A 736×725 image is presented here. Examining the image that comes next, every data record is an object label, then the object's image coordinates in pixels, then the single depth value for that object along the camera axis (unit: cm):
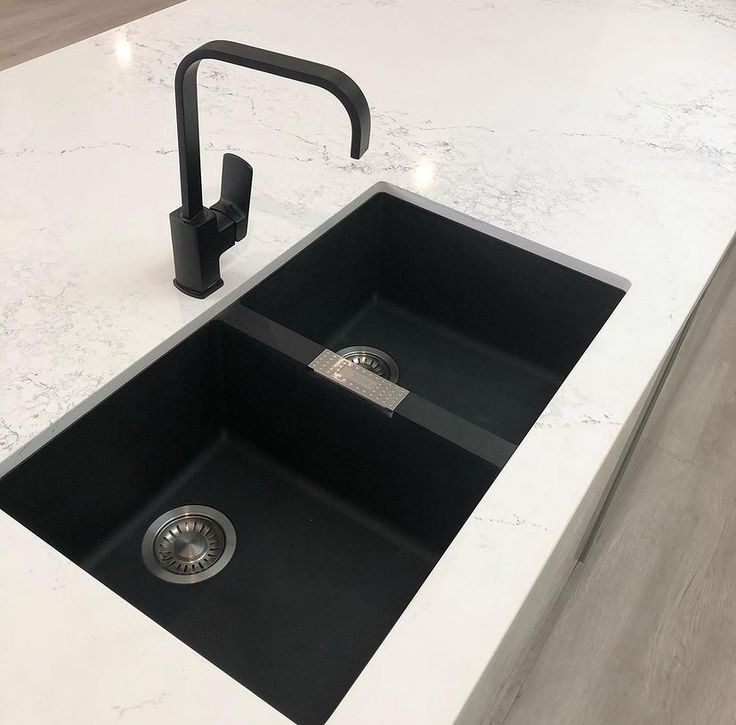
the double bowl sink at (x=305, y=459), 89
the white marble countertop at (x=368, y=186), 64
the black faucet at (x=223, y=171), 72
